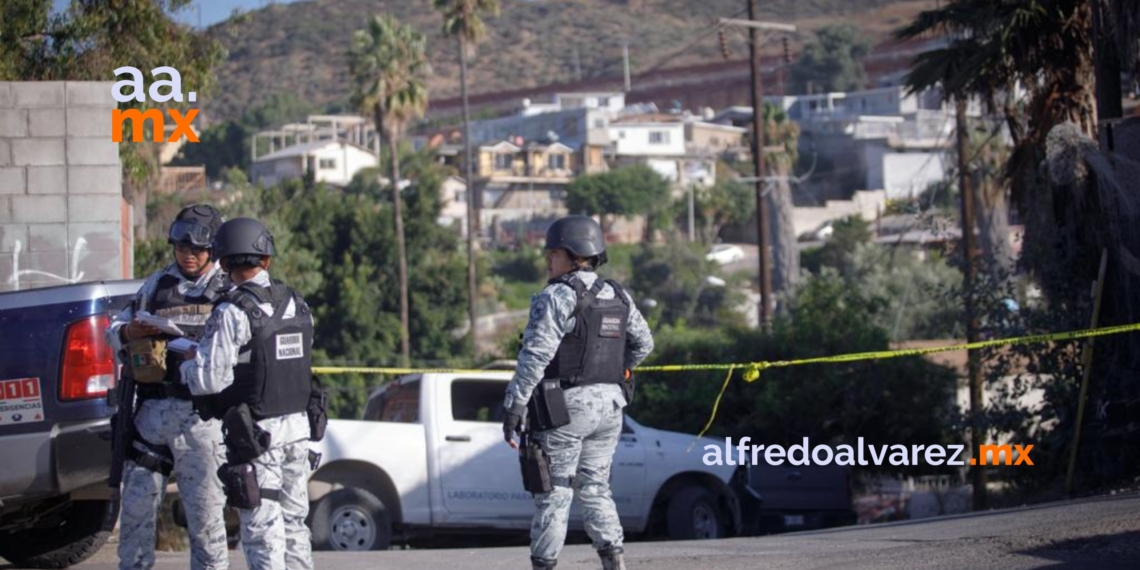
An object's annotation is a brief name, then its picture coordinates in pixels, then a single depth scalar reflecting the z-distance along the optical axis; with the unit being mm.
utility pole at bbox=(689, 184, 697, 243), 79438
